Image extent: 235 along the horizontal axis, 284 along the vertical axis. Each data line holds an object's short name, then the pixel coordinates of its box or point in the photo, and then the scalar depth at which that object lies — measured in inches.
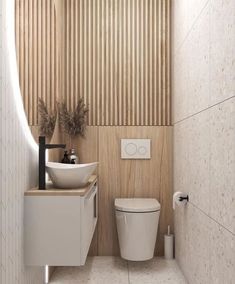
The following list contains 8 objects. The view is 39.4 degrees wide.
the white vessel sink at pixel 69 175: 72.8
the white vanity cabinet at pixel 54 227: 70.6
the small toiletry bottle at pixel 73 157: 104.7
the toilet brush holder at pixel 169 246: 112.5
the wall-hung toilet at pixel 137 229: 98.3
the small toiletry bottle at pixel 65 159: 103.1
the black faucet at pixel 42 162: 74.4
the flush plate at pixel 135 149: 116.3
